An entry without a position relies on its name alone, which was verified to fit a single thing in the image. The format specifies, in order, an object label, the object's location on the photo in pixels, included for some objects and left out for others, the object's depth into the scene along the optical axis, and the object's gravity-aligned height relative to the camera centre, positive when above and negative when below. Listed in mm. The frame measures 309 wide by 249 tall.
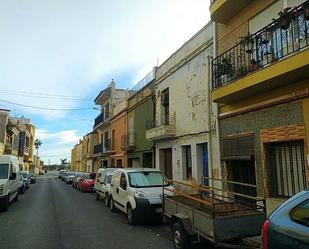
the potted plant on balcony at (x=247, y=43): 7190 +3382
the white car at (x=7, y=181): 10138 -1042
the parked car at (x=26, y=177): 21060 -1690
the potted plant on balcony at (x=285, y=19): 6050 +3399
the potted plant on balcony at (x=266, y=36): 6681 +3340
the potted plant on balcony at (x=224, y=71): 7937 +2812
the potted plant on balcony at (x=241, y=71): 7332 +2573
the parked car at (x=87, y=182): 18874 -1970
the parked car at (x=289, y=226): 2464 -764
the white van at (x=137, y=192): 7627 -1214
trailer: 4564 -1301
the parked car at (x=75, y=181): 22327 -2328
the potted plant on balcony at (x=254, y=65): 6840 +2552
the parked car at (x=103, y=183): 11537 -1399
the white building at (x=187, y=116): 9839 +1884
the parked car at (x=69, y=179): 29989 -2730
